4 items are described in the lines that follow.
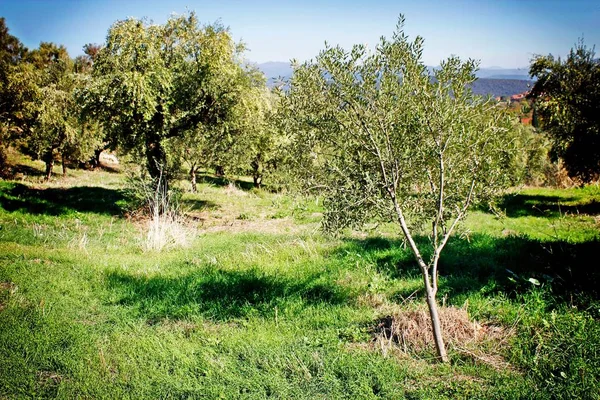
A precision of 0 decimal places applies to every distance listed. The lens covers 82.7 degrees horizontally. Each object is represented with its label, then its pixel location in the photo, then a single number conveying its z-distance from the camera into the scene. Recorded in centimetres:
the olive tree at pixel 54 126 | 2688
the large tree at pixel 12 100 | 2219
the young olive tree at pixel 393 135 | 547
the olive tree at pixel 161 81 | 1639
